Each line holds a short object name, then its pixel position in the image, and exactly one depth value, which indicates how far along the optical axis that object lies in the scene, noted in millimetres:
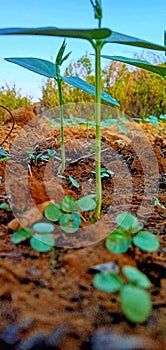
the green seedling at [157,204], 258
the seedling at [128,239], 140
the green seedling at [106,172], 323
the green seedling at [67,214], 166
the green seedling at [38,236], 153
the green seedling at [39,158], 358
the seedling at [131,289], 116
